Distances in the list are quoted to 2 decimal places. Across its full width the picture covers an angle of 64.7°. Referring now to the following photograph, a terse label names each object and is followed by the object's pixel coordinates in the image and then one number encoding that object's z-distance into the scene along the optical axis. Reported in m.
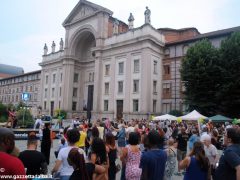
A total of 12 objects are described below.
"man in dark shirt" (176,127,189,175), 7.94
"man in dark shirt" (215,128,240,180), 2.95
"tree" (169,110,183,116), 25.41
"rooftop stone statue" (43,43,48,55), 41.66
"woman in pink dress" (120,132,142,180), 3.80
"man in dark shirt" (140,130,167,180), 3.27
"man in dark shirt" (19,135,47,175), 3.17
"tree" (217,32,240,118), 21.18
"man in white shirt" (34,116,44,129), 13.20
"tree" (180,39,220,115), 22.43
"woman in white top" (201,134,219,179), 5.58
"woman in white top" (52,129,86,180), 3.59
